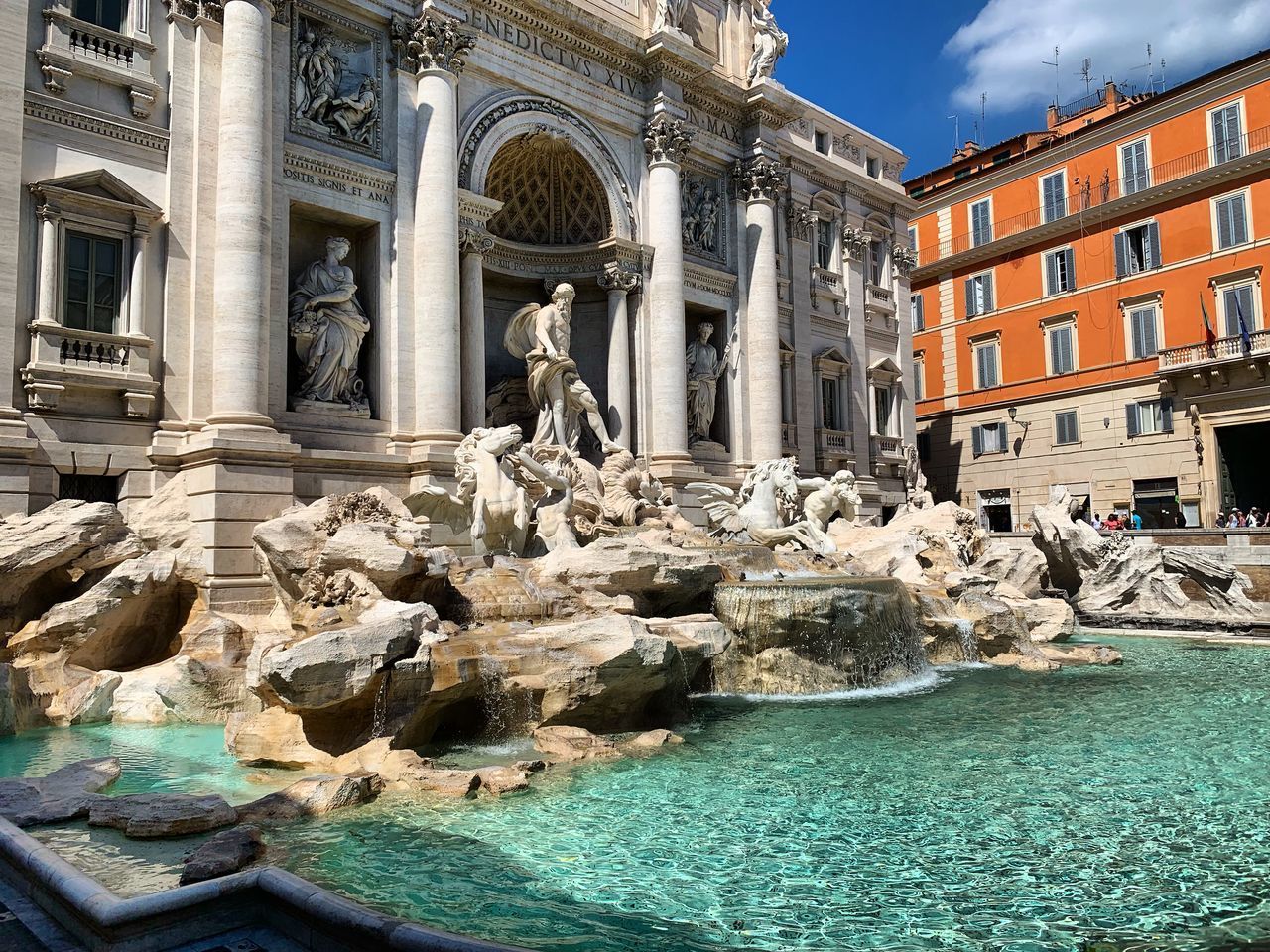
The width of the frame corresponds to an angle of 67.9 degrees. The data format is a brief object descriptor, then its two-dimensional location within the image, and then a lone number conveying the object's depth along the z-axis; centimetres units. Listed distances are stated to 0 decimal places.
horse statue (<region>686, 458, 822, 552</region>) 1558
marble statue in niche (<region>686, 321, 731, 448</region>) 2028
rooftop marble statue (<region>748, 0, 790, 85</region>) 2130
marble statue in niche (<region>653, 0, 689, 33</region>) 1881
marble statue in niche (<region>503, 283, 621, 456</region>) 1647
